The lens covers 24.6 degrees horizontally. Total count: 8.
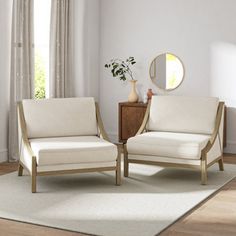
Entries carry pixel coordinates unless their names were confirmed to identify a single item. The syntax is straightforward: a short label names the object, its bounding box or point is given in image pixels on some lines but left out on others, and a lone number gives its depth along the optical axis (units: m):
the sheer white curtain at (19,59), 6.28
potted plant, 7.45
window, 7.00
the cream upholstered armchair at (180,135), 5.14
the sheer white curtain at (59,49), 7.03
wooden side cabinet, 7.23
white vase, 7.40
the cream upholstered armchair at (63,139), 4.81
